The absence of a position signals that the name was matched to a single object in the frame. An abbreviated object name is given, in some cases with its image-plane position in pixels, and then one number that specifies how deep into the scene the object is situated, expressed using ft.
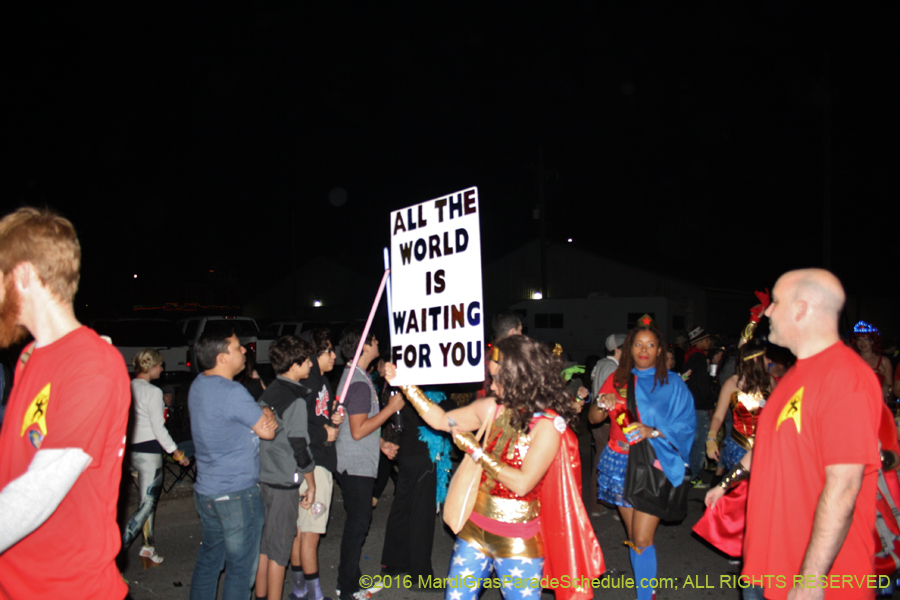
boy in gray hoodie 11.89
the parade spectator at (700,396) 24.75
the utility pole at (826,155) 45.83
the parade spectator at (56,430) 5.07
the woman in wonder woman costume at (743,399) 14.61
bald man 6.40
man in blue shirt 10.72
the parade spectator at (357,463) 13.05
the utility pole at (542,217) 77.28
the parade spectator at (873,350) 21.79
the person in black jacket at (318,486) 12.88
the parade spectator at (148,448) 14.92
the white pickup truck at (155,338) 42.47
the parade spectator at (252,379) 18.75
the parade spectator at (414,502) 14.23
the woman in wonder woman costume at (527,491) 8.67
